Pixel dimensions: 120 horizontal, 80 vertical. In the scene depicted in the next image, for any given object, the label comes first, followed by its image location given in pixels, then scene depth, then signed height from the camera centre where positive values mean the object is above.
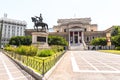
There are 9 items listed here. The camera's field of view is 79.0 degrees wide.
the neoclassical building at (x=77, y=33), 39.83 +4.56
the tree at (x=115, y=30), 36.78 +5.38
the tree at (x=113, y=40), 29.97 +0.10
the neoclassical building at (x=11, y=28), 61.49 +11.63
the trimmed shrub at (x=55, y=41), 31.33 -0.05
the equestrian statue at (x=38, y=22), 16.49 +4.31
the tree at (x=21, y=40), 32.33 +0.39
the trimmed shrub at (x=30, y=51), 10.56 -1.47
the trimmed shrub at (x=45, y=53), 10.22 -1.75
